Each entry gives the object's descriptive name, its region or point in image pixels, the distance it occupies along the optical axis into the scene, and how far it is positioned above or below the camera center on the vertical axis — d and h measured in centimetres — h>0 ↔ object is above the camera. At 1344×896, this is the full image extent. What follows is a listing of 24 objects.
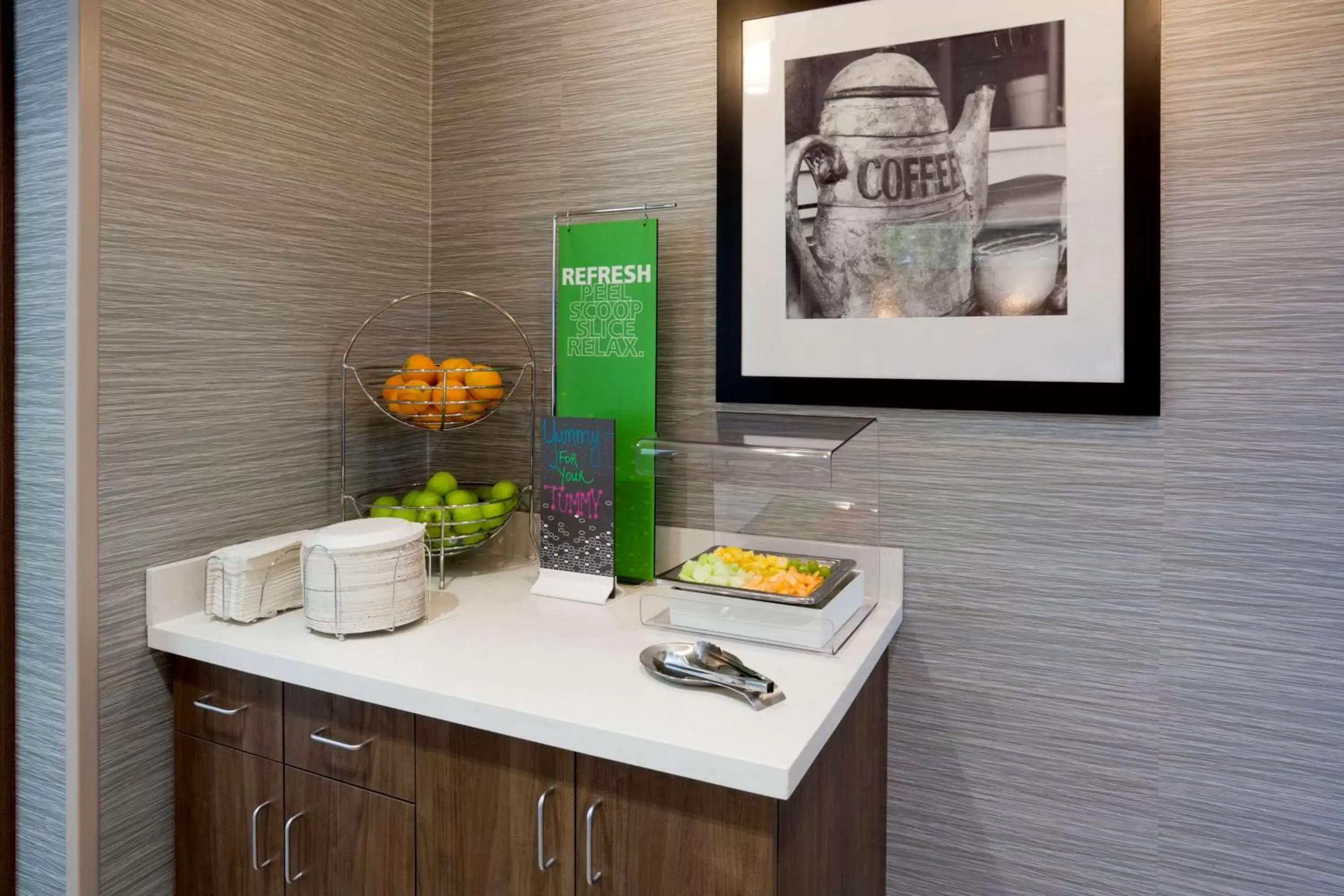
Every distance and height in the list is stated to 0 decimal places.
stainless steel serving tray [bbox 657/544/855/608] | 131 -24
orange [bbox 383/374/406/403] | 170 +12
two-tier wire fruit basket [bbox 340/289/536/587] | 170 +12
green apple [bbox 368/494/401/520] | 169 -12
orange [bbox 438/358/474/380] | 170 +17
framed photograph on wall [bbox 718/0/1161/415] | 138 +44
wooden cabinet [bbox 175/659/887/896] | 108 -54
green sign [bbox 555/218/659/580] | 172 +22
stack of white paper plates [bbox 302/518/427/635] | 137 -22
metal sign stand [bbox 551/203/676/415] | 174 +50
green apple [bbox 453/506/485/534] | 170 -15
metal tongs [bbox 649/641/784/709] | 113 -32
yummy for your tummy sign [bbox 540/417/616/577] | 163 -10
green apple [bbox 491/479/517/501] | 178 -10
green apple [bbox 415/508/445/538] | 169 -15
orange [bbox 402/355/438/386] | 170 +16
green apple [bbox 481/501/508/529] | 173 -14
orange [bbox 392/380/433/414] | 169 +10
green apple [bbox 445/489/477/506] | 172 -11
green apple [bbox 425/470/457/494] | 176 -8
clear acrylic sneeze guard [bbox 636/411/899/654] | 138 -12
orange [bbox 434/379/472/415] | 168 +10
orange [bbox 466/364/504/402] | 173 +13
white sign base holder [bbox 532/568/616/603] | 163 -28
